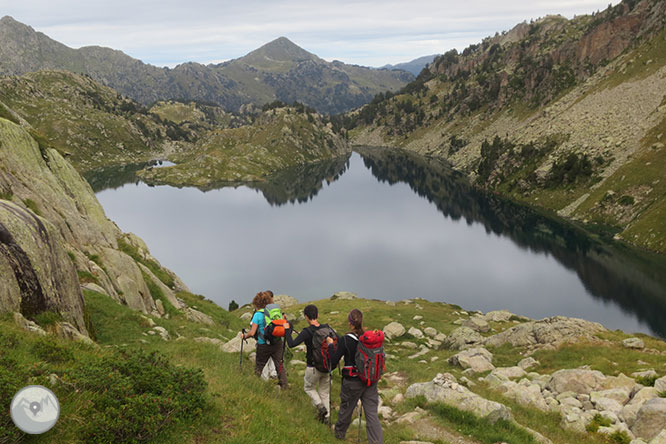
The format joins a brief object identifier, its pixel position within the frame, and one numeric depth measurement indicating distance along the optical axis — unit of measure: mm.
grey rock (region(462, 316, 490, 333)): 40497
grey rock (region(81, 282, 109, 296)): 22969
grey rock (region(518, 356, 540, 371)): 27328
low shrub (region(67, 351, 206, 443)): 7855
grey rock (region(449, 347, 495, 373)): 26562
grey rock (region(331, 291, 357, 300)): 58919
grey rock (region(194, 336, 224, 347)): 22716
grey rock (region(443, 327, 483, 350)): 34375
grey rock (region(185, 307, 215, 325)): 30689
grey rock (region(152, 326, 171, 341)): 21947
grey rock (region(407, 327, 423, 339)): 38406
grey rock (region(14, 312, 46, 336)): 12419
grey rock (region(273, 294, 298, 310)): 58719
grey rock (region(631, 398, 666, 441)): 15102
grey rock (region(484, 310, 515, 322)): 45906
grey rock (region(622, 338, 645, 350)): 28438
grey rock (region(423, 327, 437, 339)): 39188
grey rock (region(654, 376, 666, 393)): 18266
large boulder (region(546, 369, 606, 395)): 20445
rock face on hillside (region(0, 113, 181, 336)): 14094
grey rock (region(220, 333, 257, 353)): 20516
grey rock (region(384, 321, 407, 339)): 38312
